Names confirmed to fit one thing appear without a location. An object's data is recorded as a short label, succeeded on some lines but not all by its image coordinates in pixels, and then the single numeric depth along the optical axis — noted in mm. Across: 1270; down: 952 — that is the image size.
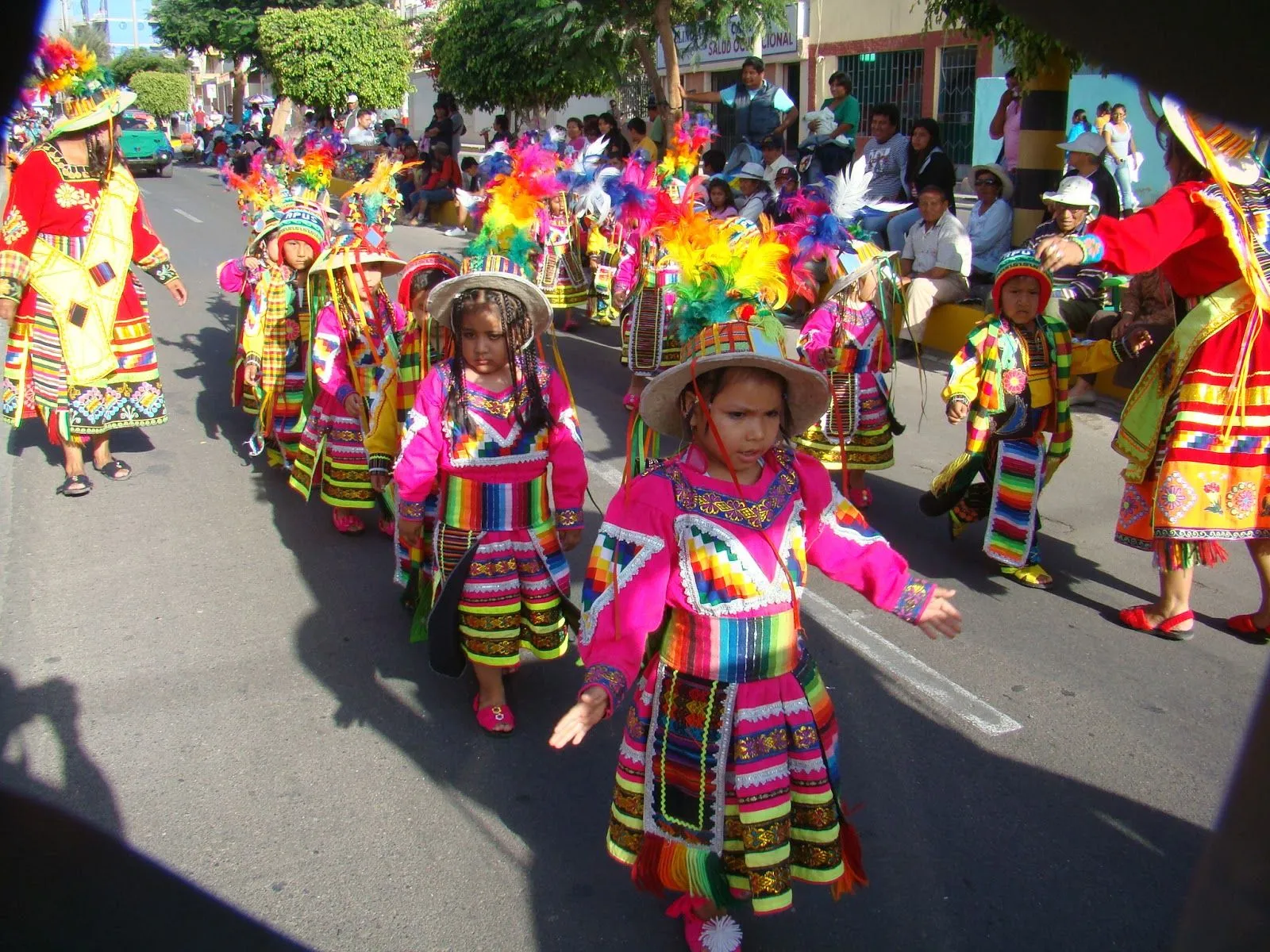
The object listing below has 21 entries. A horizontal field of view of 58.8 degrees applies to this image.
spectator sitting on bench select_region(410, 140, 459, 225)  21625
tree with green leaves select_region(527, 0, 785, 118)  14398
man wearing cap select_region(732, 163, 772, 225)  11211
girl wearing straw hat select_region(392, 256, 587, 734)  3785
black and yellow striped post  9836
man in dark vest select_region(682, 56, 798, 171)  13617
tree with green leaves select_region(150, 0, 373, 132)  40281
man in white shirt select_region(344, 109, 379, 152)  24062
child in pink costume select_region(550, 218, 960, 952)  2633
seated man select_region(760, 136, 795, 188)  12109
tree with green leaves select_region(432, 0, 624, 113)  15695
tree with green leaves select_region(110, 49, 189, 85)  51000
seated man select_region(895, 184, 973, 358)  9531
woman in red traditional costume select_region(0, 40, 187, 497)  6051
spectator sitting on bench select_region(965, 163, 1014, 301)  10234
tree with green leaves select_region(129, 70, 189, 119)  43031
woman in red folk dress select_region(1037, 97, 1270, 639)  3699
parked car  34062
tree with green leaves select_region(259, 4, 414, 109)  27391
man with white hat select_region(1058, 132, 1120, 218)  8922
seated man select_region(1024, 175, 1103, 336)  8672
